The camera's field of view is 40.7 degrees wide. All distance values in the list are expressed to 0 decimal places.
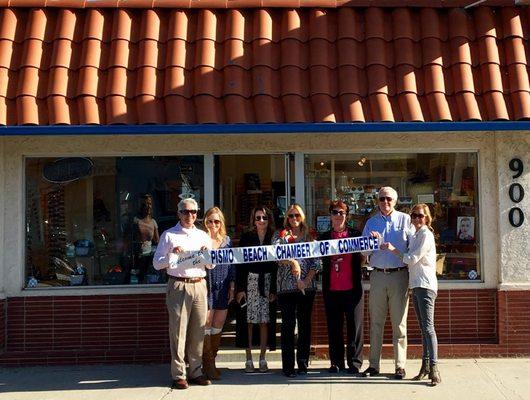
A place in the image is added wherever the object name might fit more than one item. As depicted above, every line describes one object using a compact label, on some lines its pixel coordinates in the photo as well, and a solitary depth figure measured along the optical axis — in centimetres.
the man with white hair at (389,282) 775
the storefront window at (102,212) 899
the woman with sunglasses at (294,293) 792
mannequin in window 909
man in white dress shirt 759
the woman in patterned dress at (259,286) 807
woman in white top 749
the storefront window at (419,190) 894
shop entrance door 912
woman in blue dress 794
